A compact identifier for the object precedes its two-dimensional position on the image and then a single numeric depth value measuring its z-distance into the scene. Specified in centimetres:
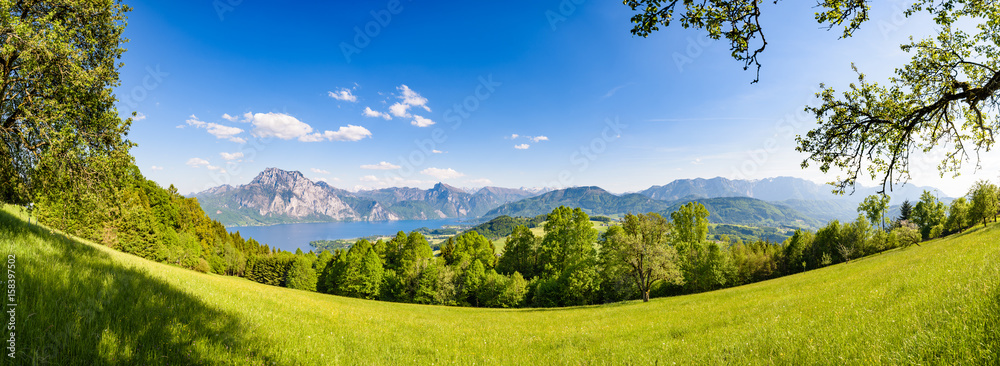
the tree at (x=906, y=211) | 8125
